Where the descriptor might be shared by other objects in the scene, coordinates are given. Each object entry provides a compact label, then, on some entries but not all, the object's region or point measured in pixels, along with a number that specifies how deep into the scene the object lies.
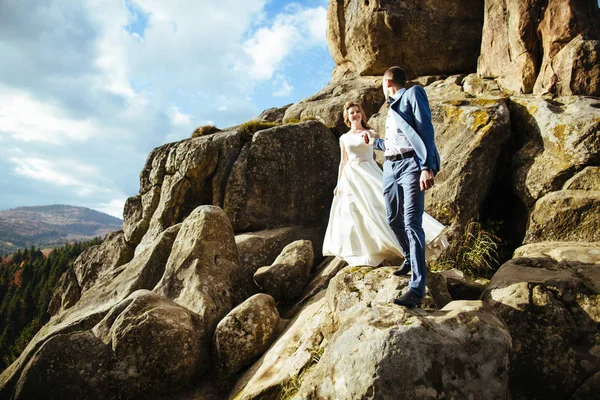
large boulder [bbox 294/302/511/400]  4.89
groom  6.18
